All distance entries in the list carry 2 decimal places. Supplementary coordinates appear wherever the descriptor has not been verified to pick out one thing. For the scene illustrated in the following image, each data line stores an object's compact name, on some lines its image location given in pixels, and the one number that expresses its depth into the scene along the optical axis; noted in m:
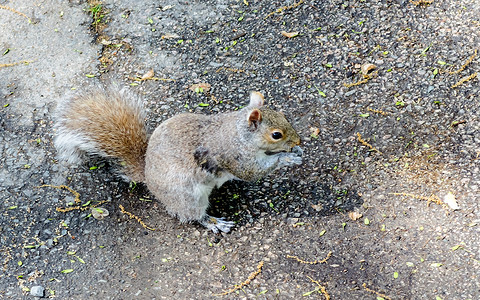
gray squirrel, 2.26
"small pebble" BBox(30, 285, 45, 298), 2.20
